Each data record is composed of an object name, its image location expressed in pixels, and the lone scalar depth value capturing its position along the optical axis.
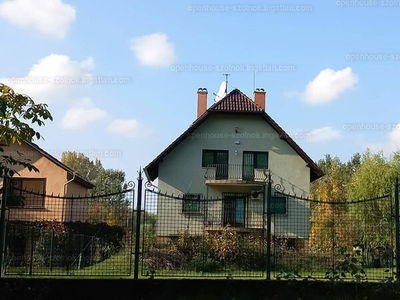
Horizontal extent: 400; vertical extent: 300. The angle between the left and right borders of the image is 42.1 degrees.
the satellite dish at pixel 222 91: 32.69
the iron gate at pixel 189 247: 11.16
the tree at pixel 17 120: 8.78
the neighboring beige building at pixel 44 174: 25.05
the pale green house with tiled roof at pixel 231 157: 29.61
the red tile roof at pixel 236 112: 29.25
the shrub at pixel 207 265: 12.82
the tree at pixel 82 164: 64.31
